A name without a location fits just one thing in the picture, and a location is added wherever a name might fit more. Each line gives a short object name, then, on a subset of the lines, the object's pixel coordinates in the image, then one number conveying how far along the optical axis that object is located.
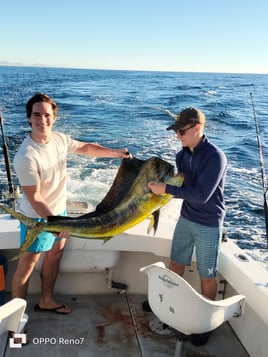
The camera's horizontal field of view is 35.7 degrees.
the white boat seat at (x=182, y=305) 1.85
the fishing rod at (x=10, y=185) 3.35
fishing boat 2.56
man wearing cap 2.26
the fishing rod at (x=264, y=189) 2.68
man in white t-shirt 2.35
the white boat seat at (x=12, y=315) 1.64
